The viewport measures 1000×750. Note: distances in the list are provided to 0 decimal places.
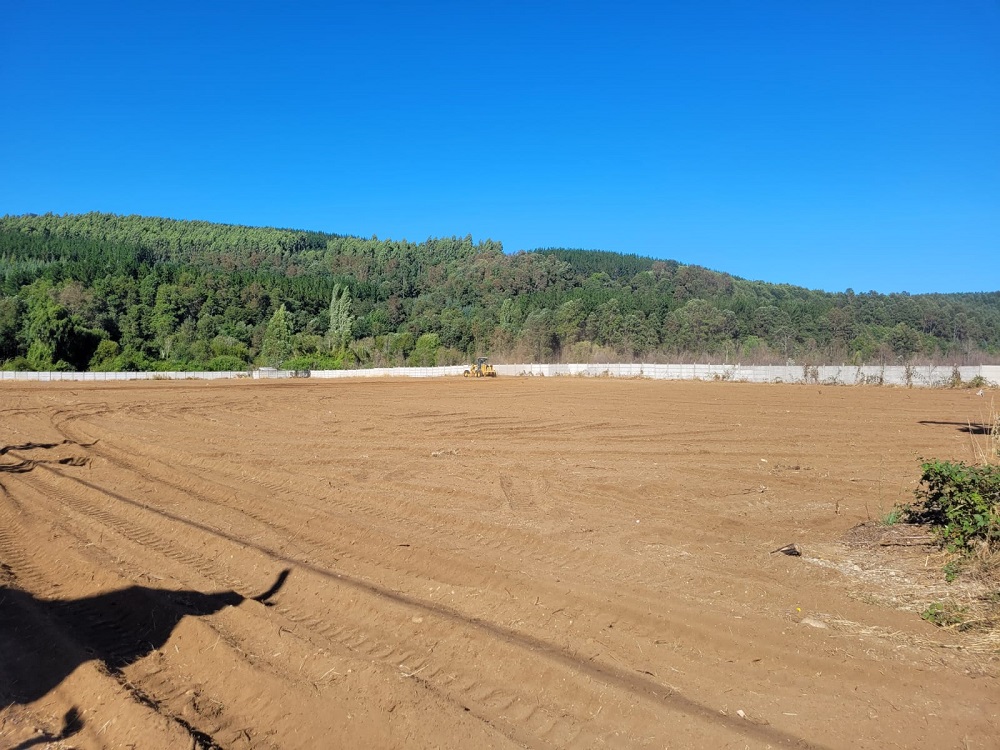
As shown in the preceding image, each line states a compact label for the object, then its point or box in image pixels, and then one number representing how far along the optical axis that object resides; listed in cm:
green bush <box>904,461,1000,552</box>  666
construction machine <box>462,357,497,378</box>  6802
